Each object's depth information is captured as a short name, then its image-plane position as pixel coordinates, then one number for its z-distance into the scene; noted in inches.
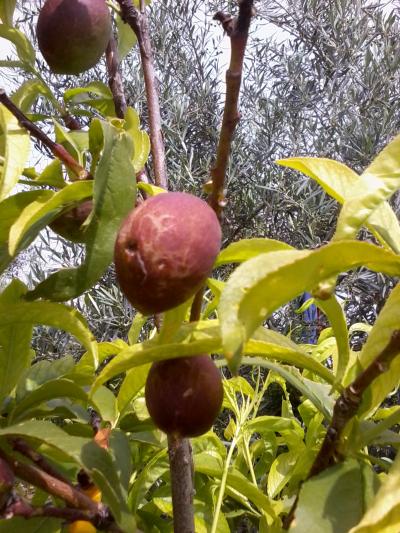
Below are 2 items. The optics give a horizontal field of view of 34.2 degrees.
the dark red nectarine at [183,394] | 18.2
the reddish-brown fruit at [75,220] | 22.1
